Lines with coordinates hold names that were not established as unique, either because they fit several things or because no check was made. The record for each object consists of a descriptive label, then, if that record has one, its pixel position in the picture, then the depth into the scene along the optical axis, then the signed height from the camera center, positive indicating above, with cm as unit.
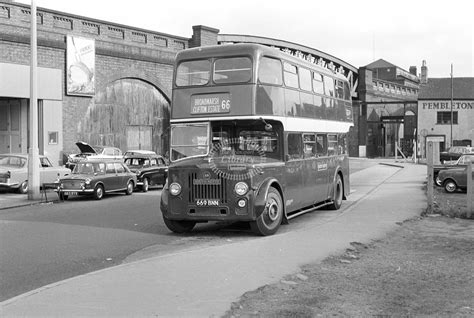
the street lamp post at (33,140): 1900 +1
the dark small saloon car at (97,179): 1923 -142
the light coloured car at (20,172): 2056 -122
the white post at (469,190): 1396 -122
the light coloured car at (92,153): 2830 -67
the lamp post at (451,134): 5765 +90
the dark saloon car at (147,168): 2341 -121
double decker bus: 1091 +6
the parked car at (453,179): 2250 -149
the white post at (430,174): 1465 -85
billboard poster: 3117 +430
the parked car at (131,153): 2696 -60
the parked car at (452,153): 4106 -81
